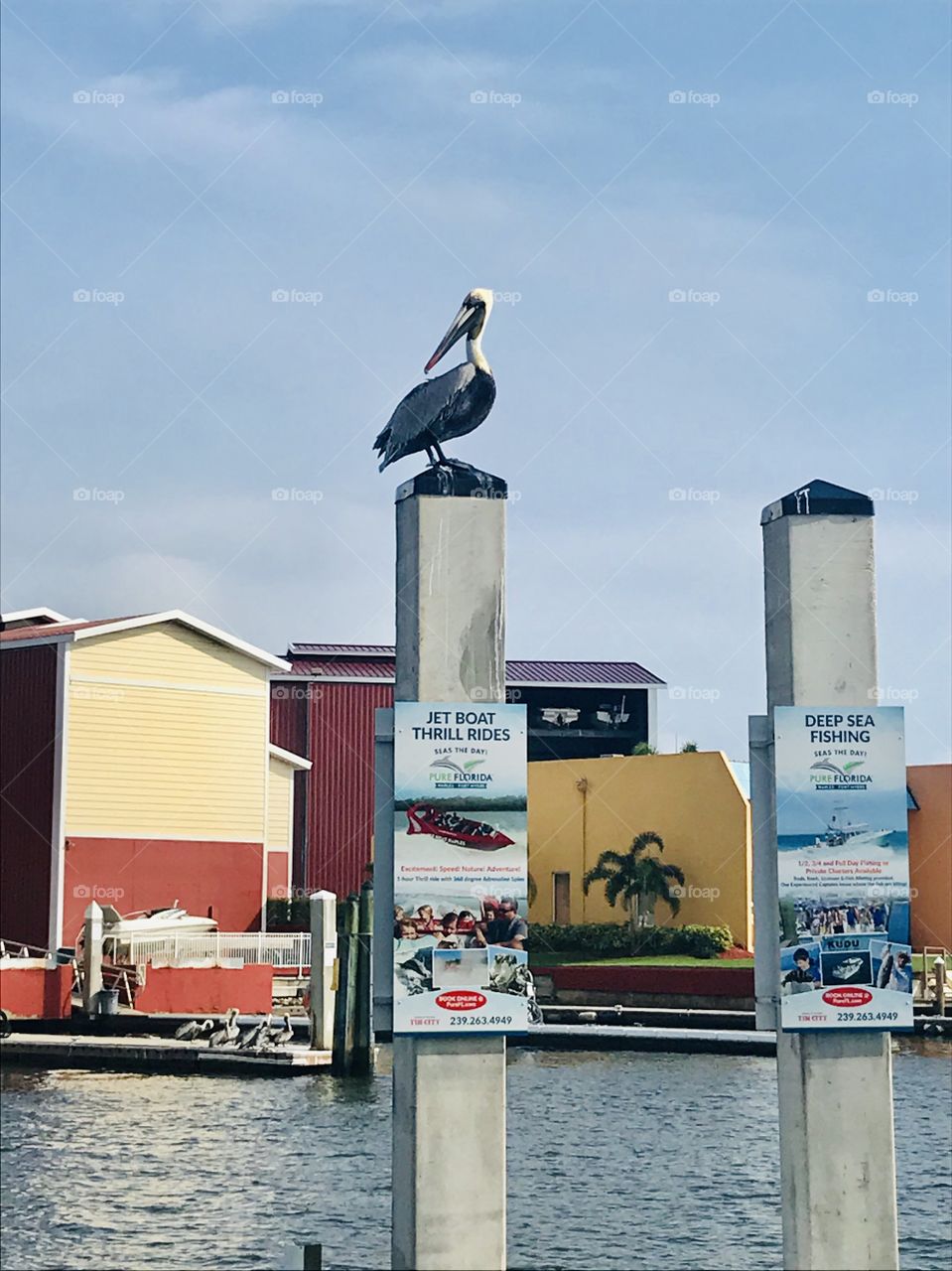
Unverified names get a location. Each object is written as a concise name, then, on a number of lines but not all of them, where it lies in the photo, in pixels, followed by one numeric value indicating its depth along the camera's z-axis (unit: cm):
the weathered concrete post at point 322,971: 3406
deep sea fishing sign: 1116
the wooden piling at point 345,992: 3222
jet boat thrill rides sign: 1083
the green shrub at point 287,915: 4938
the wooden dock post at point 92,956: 3759
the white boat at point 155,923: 3994
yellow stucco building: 4784
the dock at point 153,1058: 3250
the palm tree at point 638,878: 4875
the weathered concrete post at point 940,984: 4191
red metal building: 5538
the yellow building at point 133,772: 4325
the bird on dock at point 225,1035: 3394
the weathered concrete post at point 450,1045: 1047
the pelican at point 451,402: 1175
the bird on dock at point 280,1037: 3438
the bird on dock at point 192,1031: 3491
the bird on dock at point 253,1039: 3372
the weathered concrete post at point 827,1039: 1077
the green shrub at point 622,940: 4709
